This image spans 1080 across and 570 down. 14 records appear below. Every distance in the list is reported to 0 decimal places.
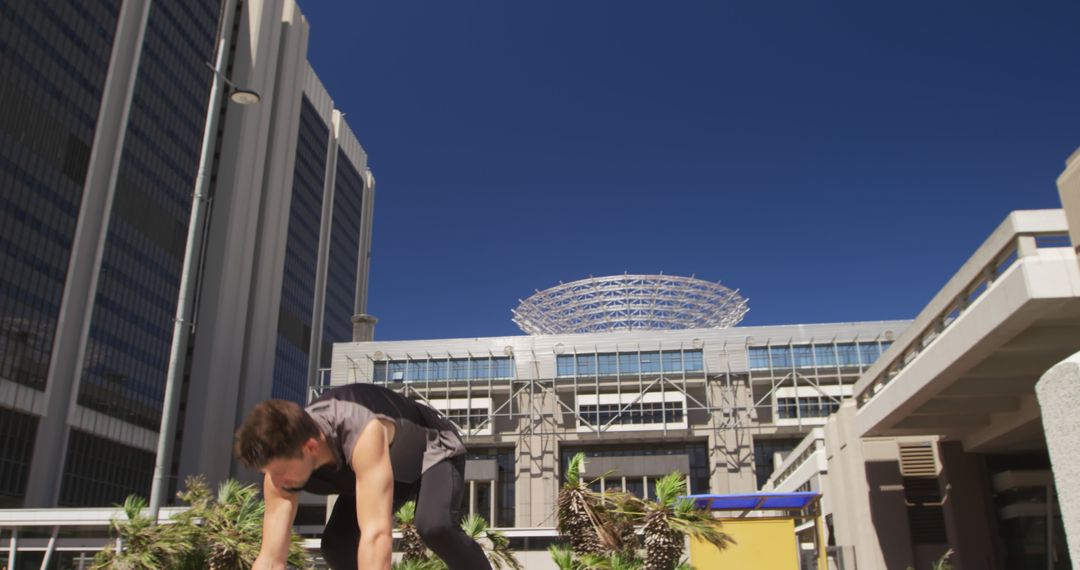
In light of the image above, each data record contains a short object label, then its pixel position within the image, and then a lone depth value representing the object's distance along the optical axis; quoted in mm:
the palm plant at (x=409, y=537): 17344
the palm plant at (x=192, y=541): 14008
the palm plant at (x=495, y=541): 18094
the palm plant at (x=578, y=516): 18500
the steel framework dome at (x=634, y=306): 69250
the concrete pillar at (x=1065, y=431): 2842
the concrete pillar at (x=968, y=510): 22953
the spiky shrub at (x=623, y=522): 18391
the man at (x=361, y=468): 2566
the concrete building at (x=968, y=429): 13266
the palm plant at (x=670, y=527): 17406
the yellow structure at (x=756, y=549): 21719
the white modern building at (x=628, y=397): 62531
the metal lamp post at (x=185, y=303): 12062
